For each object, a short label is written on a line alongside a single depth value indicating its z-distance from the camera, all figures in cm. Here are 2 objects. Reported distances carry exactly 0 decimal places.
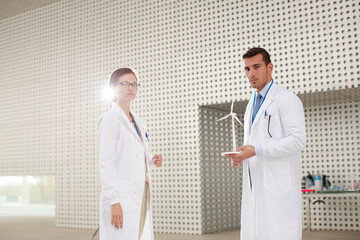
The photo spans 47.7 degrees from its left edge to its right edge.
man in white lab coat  238
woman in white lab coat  251
